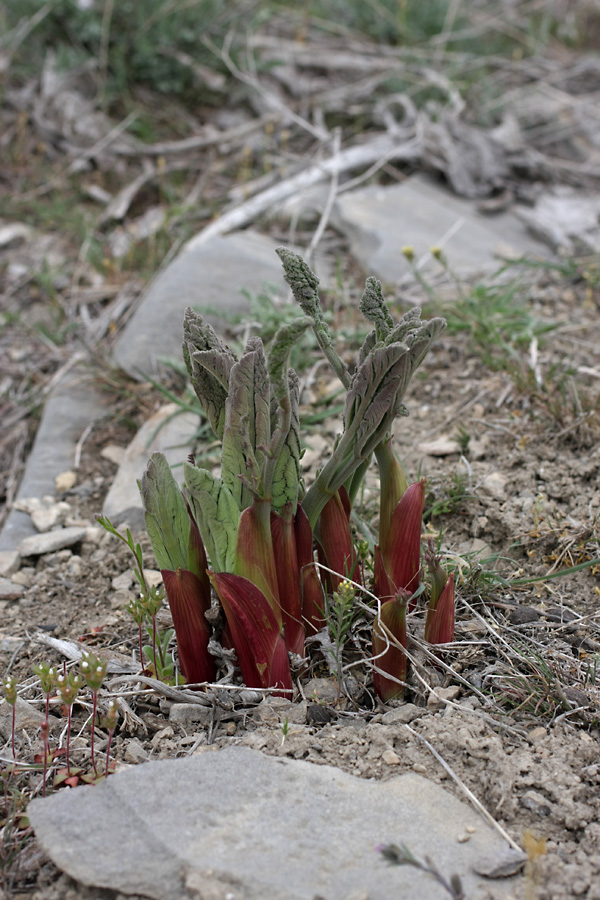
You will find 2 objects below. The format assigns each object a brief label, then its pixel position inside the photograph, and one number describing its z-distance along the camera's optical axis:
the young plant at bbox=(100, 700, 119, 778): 1.49
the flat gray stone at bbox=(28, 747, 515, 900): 1.30
